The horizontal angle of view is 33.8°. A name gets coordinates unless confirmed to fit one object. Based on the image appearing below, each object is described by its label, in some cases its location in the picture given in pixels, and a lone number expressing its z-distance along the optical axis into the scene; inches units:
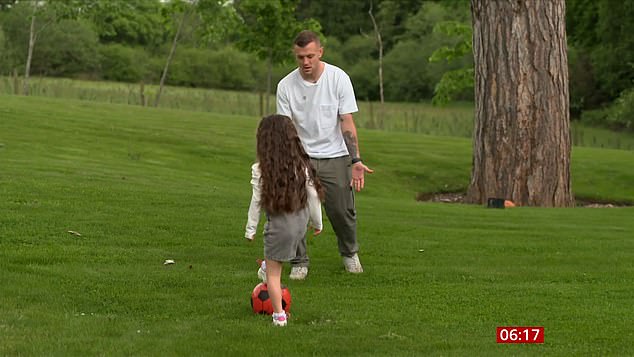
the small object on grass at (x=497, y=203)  634.8
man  335.6
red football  280.7
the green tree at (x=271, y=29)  1385.3
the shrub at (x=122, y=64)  2484.0
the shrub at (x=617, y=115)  1189.1
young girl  276.1
